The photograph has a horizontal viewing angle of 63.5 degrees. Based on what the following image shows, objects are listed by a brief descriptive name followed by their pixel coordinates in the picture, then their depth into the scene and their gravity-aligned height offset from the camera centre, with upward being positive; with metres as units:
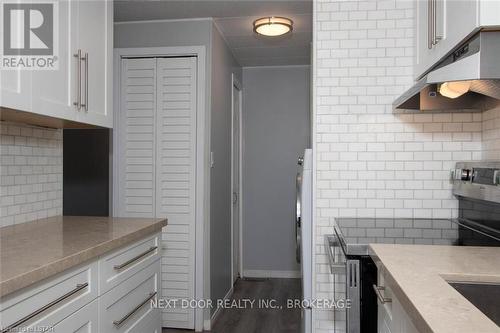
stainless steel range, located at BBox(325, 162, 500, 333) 1.49 -0.29
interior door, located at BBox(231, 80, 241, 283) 4.07 -0.17
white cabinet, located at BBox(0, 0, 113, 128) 1.48 +0.38
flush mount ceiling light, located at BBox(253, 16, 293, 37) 2.90 +1.01
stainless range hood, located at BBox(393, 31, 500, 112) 1.22 +0.29
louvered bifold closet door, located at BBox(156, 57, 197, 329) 3.02 -0.09
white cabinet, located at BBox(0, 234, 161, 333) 1.10 -0.47
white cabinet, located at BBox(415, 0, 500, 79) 1.20 +0.49
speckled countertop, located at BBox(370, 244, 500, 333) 0.71 -0.28
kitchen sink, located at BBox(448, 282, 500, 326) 0.90 -0.31
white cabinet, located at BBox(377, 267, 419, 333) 0.99 -0.41
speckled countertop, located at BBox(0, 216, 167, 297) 1.10 -0.29
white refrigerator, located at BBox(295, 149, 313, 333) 2.19 -0.37
